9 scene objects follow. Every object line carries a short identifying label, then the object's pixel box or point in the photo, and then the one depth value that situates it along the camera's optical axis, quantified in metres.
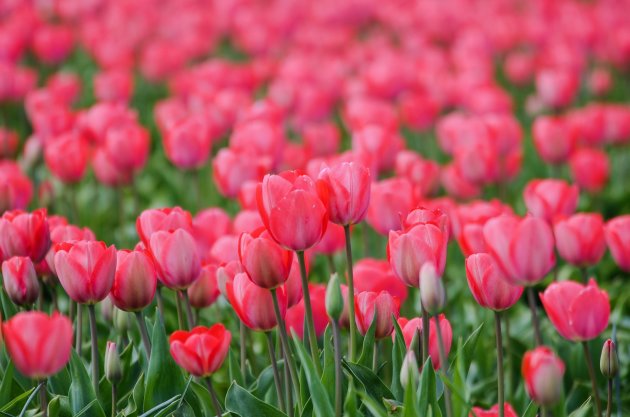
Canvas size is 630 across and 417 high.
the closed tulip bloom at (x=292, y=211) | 2.47
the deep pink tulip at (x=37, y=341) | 2.41
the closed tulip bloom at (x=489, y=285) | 2.51
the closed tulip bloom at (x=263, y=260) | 2.49
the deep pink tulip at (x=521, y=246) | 2.47
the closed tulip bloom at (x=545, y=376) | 2.40
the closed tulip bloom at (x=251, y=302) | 2.52
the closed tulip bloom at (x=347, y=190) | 2.51
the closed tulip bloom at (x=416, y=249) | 2.50
